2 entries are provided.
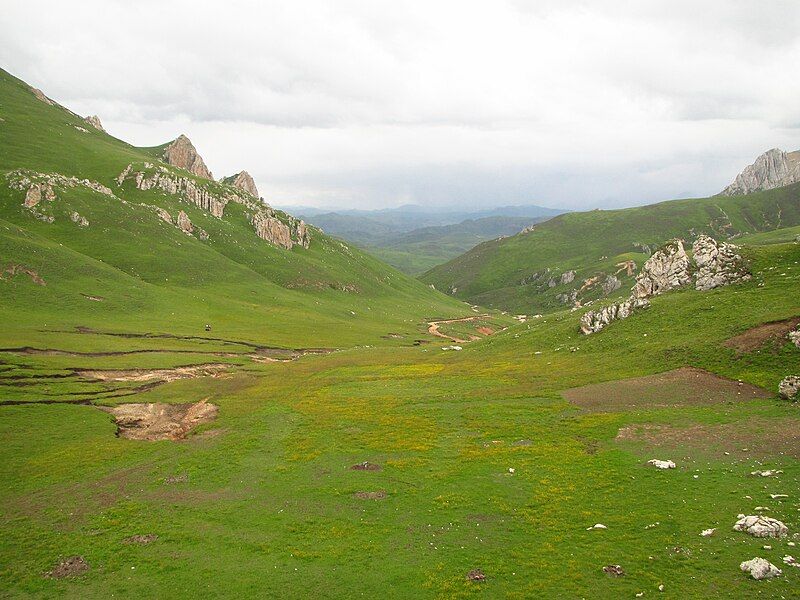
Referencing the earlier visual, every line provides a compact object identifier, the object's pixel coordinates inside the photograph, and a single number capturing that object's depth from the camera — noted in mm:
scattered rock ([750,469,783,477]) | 33156
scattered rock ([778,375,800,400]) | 44469
